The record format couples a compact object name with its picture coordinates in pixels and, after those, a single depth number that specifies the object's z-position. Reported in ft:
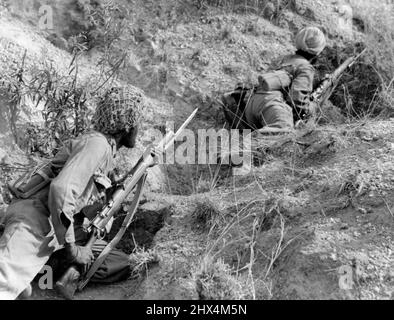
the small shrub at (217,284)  14.40
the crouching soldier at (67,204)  14.99
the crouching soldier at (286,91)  22.27
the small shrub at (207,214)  17.33
